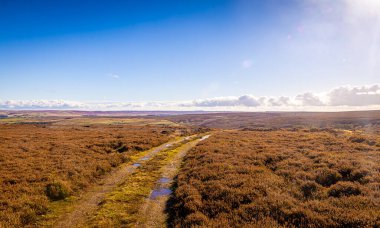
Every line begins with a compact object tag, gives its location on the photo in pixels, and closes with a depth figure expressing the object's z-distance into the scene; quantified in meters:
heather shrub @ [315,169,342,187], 13.16
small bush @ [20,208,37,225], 9.91
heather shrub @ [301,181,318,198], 11.51
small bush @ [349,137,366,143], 27.66
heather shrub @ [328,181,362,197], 11.11
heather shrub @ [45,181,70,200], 12.88
